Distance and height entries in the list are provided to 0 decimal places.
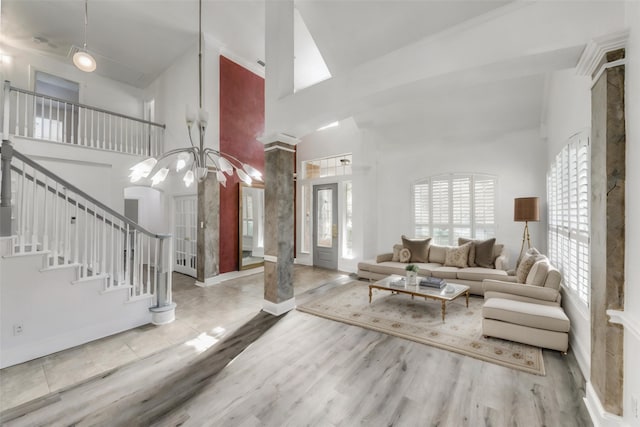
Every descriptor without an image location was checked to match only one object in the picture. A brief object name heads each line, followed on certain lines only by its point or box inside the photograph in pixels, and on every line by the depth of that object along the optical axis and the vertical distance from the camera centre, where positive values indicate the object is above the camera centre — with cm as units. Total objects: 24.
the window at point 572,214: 263 +0
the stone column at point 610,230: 168 -10
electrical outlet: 264 -118
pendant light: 307 +172
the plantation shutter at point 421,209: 618 +8
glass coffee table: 361 -111
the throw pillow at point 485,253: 496 -75
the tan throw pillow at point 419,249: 561 -77
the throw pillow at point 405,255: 561 -89
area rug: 274 -144
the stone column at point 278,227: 390 -23
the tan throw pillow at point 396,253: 578 -88
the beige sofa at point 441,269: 464 -105
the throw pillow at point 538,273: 327 -74
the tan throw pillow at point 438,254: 551 -85
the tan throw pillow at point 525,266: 366 -72
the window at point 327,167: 685 +121
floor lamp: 432 +7
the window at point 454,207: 553 +13
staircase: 264 -87
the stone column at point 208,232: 544 -44
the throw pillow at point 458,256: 509 -84
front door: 689 -38
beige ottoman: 273 -116
